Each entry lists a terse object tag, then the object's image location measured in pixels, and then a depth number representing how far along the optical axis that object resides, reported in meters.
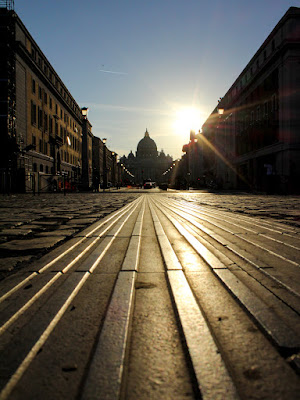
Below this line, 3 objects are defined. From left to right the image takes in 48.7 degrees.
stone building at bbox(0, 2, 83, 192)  27.67
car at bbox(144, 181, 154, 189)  67.56
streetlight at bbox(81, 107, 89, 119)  31.97
